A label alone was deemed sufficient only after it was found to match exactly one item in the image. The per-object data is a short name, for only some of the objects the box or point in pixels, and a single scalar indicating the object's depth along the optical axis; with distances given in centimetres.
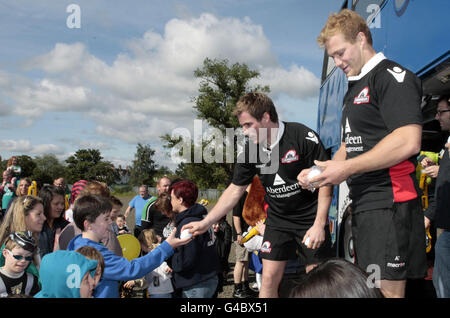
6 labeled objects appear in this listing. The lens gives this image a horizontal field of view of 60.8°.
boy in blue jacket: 288
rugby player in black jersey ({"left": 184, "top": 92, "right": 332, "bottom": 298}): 310
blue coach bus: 371
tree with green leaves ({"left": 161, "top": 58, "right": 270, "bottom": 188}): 4203
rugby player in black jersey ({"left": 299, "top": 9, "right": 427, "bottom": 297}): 180
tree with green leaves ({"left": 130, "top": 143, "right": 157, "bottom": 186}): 10364
